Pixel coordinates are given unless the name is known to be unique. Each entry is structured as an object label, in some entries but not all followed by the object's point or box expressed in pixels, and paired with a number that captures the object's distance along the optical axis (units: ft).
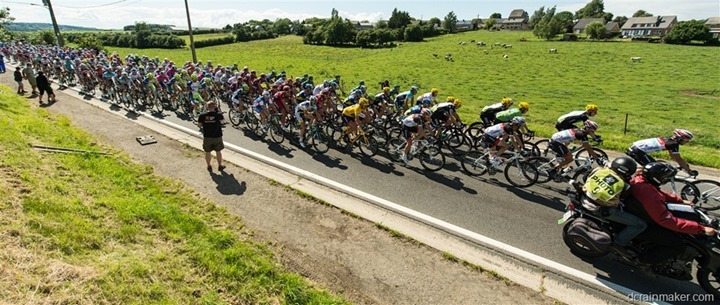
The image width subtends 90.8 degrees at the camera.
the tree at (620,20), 407.13
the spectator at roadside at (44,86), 52.29
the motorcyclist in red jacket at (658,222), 17.10
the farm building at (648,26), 353.31
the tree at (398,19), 366.55
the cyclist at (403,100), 43.62
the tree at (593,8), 503.20
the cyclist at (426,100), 38.88
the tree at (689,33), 225.56
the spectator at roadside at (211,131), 30.40
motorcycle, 16.99
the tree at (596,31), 276.62
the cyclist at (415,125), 32.34
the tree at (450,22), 408.59
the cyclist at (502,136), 29.40
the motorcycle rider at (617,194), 17.90
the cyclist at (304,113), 36.94
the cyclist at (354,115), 34.50
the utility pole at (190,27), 83.05
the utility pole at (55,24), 104.42
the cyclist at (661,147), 25.13
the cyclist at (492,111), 36.22
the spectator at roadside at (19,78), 59.98
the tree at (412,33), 292.61
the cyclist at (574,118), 31.55
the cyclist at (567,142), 27.78
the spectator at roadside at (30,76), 59.76
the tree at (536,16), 473.10
